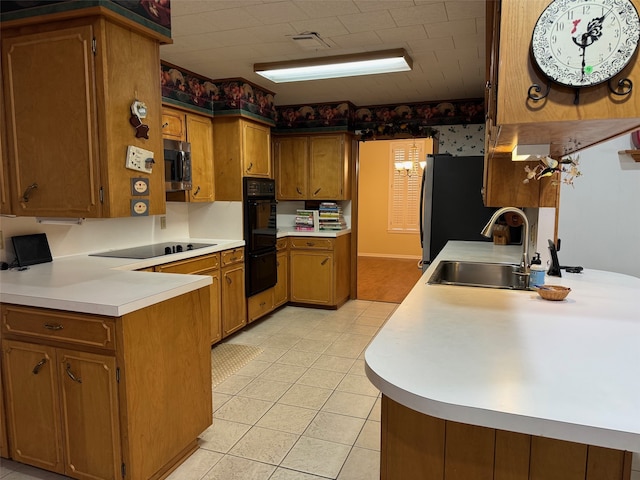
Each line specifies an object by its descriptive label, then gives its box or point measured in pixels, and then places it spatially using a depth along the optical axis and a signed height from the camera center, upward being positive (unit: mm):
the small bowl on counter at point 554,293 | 1753 -393
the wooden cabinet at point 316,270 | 4852 -832
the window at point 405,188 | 8234 +212
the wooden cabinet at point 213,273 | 3348 -633
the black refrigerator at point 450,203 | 3906 -42
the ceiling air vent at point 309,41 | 2824 +1087
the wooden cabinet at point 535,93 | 960 +241
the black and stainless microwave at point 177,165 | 3375 +272
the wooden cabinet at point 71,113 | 1992 +417
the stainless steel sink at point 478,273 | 2523 -461
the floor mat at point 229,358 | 3205 -1326
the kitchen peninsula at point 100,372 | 1772 -775
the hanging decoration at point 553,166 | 1806 +144
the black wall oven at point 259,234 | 4117 -358
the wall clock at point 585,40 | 930 +357
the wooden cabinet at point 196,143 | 3565 +511
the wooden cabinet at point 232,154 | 4031 +433
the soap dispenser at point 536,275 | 1953 -358
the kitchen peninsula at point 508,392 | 875 -435
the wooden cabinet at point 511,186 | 2633 +78
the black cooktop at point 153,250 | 3053 -405
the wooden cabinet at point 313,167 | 4930 +381
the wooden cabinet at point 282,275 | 4789 -893
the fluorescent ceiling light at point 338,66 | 3148 +1047
